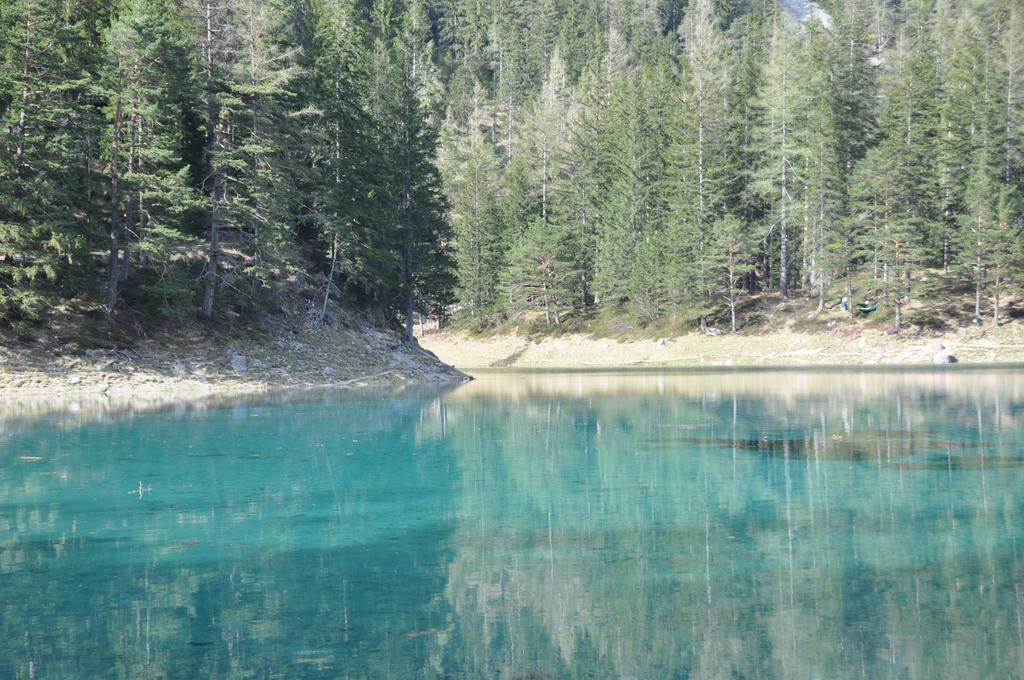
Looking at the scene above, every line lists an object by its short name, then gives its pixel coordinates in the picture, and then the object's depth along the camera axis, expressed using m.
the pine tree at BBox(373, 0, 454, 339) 51.28
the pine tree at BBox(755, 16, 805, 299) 73.38
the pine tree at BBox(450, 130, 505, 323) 85.81
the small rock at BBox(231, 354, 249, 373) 37.75
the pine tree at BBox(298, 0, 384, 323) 44.00
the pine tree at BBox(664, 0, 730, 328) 70.88
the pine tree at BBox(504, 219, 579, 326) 78.81
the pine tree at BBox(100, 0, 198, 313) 35.78
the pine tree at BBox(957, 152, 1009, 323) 60.88
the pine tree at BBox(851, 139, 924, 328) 62.16
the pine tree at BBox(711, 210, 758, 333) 69.25
